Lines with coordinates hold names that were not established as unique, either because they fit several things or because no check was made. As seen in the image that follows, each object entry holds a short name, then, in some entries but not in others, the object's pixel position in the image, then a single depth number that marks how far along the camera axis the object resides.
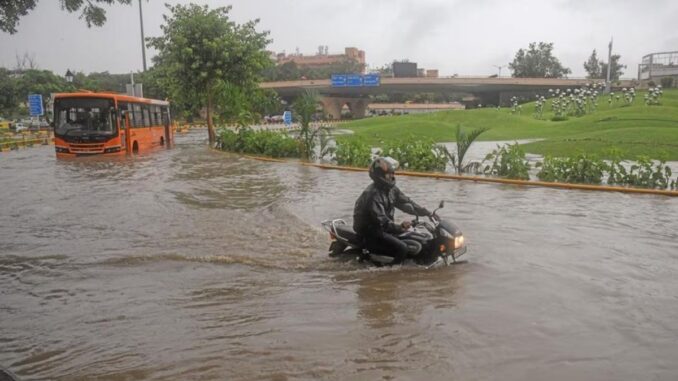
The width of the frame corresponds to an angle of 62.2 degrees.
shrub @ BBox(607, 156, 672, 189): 12.50
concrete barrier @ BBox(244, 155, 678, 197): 12.12
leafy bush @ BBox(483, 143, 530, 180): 14.13
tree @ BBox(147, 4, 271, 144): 26.67
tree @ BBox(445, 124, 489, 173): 15.04
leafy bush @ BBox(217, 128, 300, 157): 20.62
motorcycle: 6.47
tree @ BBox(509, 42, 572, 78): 96.62
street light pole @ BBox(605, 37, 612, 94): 64.71
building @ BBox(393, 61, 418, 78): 86.25
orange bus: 20.75
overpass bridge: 71.25
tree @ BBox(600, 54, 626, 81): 91.44
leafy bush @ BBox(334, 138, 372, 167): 17.12
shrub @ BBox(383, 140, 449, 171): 15.80
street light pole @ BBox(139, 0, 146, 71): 39.12
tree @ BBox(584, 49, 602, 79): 95.88
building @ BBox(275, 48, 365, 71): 134.48
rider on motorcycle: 6.37
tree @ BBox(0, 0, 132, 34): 5.19
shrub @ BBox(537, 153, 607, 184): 13.27
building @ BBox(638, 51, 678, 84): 68.81
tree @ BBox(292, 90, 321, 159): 18.16
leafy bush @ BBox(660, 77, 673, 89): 66.00
